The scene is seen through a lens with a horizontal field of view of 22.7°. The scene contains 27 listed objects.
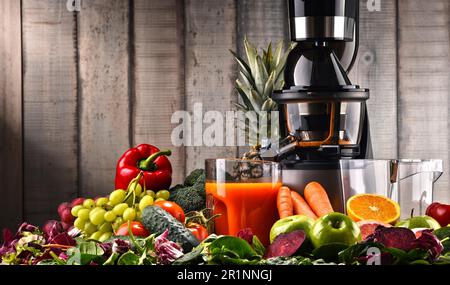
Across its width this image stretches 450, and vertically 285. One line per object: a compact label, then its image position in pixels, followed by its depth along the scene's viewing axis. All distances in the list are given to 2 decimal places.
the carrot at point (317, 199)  1.69
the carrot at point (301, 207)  1.68
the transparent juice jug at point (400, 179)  1.67
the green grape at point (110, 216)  1.76
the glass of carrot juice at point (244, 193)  1.63
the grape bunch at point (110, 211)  1.76
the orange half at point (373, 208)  1.62
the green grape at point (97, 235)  1.77
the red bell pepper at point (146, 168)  2.11
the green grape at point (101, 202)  1.81
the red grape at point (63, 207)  1.99
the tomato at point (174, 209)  1.71
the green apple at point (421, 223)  1.53
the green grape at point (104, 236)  1.74
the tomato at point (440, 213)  1.67
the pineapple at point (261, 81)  2.23
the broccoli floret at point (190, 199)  1.90
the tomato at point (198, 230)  1.63
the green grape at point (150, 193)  1.89
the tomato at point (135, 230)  1.61
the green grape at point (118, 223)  1.75
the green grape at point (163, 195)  1.93
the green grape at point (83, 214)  1.80
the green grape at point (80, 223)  1.81
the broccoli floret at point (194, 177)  2.02
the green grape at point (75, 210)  1.84
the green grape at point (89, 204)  1.85
